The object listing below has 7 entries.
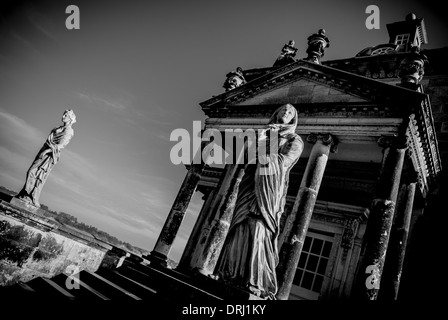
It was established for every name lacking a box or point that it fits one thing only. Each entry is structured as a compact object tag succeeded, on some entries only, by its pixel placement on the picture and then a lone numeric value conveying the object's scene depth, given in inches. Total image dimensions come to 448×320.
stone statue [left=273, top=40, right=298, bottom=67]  521.7
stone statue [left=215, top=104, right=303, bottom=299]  119.6
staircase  158.2
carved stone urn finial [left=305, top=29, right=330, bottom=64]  384.8
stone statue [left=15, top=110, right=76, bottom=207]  243.1
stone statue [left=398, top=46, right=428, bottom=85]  280.4
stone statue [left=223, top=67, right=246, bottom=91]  450.3
